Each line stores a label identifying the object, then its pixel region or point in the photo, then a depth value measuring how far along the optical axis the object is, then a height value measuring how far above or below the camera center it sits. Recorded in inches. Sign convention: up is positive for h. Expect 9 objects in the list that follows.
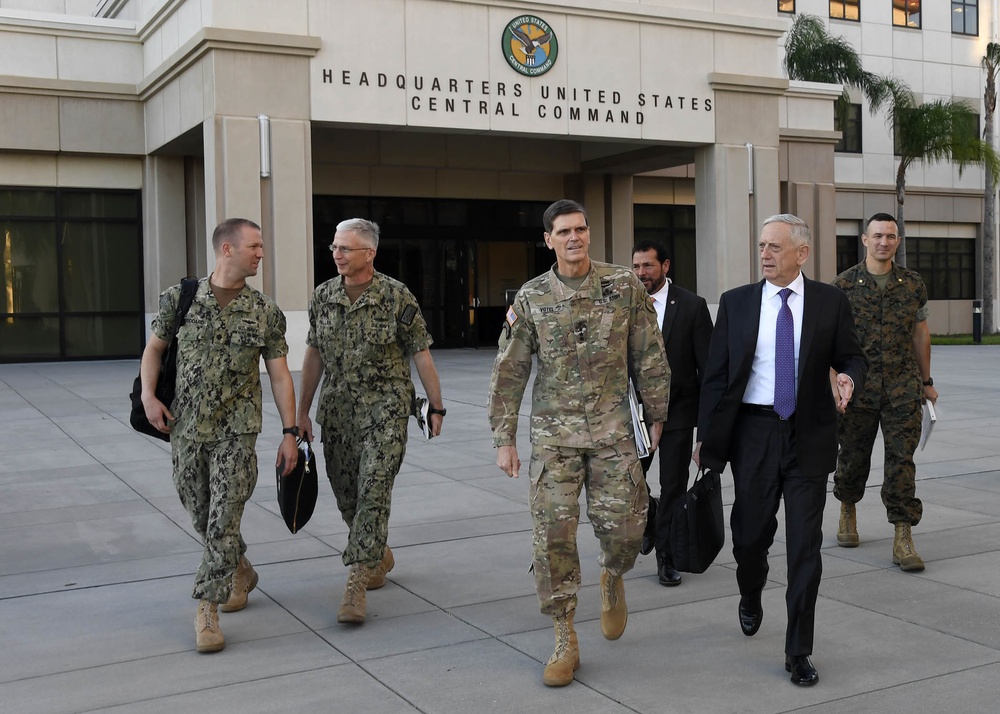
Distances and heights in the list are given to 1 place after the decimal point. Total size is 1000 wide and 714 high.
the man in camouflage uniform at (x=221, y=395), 199.3 -16.8
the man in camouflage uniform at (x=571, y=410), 180.5 -18.3
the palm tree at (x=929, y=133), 1258.6 +179.3
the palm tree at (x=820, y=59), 1181.1 +248.2
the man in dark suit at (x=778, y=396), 182.1 -16.7
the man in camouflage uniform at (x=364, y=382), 214.1 -16.0
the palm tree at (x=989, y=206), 1363.2 +104.4
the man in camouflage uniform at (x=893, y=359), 246.7 -14.7
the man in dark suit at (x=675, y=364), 235.9 -14.4
